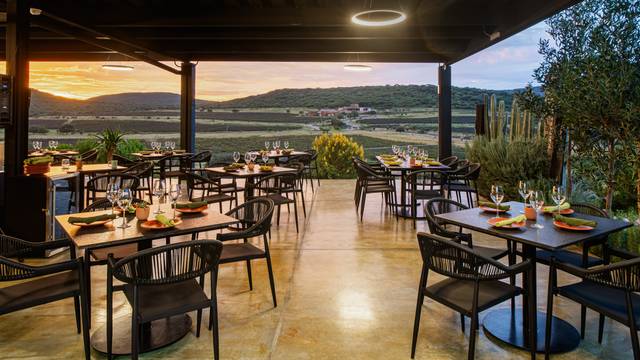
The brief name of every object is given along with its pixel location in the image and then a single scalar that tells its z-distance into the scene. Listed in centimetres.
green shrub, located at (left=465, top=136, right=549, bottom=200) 684
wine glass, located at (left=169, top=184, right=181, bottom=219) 292
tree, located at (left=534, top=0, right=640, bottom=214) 411
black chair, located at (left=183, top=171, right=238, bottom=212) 506
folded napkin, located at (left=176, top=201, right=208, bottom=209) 291
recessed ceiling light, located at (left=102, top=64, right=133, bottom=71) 839
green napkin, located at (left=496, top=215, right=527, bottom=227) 252
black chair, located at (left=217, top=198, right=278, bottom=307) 283
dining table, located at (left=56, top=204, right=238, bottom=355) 228
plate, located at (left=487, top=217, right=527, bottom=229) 252
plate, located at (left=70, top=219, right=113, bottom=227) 250
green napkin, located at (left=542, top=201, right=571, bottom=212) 291
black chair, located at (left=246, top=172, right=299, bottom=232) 511
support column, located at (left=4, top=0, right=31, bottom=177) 421
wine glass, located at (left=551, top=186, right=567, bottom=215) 284
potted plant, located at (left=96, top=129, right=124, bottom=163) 679
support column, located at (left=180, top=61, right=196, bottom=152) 991
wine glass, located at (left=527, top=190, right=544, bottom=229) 279
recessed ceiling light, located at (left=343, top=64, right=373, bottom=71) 879
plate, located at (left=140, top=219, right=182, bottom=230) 245
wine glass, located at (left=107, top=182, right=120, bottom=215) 265
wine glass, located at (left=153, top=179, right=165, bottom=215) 289
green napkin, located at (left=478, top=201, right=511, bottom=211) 302
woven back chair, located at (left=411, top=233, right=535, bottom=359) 212
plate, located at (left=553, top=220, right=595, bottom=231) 249
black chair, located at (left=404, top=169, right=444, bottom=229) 560
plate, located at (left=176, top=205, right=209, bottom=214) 290
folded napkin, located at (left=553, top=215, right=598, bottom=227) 250
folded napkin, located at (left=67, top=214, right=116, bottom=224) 247
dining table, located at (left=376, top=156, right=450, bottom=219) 591
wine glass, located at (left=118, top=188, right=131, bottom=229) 265
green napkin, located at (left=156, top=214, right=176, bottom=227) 245
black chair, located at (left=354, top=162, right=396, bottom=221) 602
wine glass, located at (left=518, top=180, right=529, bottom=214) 296
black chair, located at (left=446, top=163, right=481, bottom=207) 600
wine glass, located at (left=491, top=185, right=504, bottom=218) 290
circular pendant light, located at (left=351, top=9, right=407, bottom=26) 389
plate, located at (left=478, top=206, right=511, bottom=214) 299
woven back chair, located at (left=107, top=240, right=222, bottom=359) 201
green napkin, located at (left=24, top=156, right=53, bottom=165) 434
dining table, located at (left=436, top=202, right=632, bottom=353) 230
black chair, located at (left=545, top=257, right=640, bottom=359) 195
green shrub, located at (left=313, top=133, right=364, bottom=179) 1132
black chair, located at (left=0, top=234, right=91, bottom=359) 212
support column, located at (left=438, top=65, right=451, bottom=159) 970
